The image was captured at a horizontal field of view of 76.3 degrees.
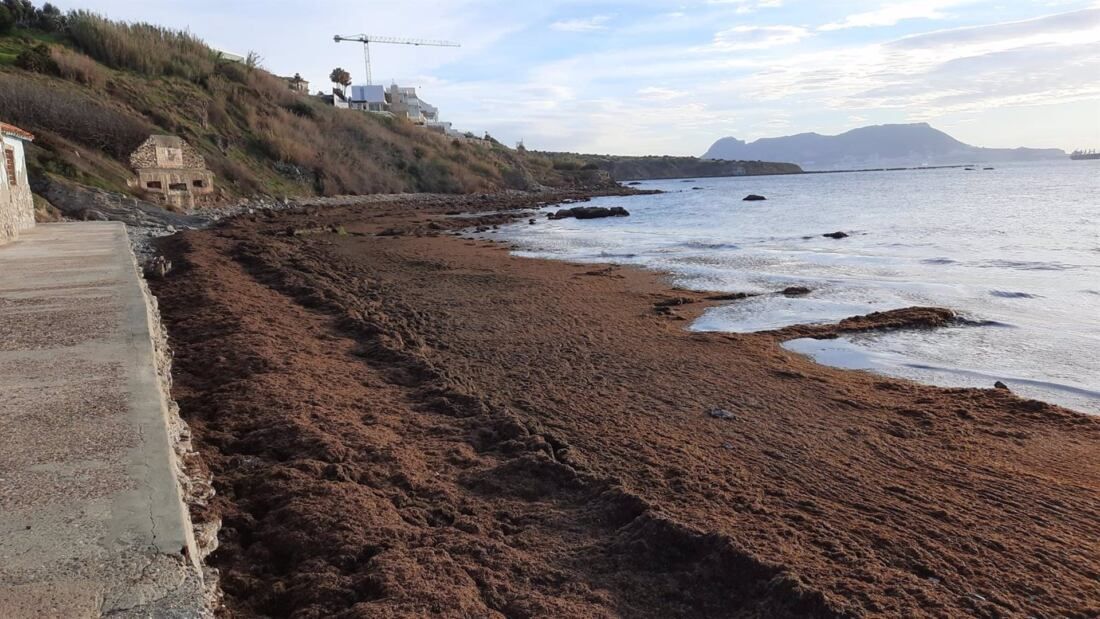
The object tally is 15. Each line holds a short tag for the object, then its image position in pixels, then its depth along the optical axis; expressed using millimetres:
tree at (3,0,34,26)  34000
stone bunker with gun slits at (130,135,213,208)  24938
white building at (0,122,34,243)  11344
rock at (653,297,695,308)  10977
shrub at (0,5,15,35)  32156
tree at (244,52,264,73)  45000
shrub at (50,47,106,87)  28500
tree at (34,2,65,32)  34500
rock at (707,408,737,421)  5688
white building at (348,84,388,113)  87500
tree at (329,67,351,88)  83250
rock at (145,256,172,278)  11320
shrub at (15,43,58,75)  27281
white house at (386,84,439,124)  89338
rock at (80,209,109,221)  18891
